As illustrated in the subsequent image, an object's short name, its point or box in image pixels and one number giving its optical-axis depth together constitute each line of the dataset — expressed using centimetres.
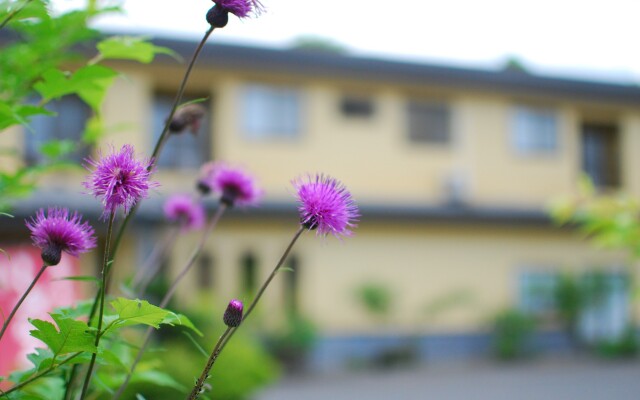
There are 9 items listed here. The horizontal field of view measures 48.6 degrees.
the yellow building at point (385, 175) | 1583
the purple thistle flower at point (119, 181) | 118
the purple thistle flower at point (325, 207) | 138
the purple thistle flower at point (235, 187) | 207
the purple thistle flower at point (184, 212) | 240
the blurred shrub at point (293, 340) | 1480
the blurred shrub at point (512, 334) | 1670
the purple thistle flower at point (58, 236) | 139
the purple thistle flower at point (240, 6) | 140
